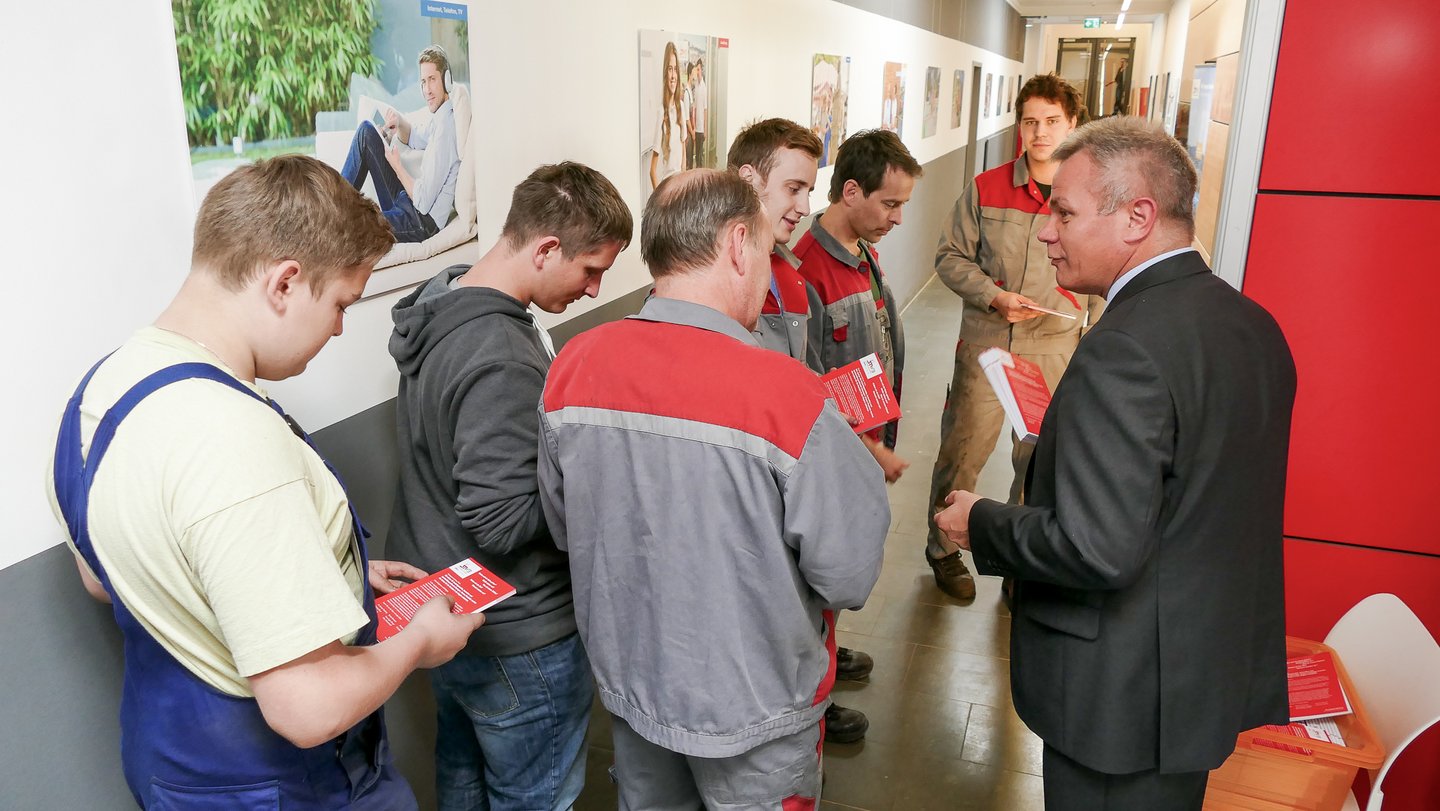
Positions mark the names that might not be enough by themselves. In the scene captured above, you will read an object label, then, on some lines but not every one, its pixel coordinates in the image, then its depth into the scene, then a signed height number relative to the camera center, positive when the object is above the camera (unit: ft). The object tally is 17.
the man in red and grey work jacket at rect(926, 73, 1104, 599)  12.76 -1.92
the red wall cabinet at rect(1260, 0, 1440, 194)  7.34 +0.40
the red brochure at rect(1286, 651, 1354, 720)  7.48 -4.28
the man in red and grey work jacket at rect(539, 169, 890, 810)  5.13 -2.04
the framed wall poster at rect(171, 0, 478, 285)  5.96 +0.24
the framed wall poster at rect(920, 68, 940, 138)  32.58 +1.35
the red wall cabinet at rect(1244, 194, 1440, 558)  7.75 -1.64
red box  7.20 -4.77
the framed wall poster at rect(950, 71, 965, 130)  38.61 +1.91
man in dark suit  5.44 -2.17
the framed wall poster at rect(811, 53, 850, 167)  19.67 +0.88
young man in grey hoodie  6.06 -2.11
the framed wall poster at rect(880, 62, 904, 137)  26.22 +1.19
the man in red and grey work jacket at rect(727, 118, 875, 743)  8.57 -0.42
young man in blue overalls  3.71 -1.55
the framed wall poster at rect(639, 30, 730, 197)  12.45 +0.50
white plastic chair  6.90 -3.97
